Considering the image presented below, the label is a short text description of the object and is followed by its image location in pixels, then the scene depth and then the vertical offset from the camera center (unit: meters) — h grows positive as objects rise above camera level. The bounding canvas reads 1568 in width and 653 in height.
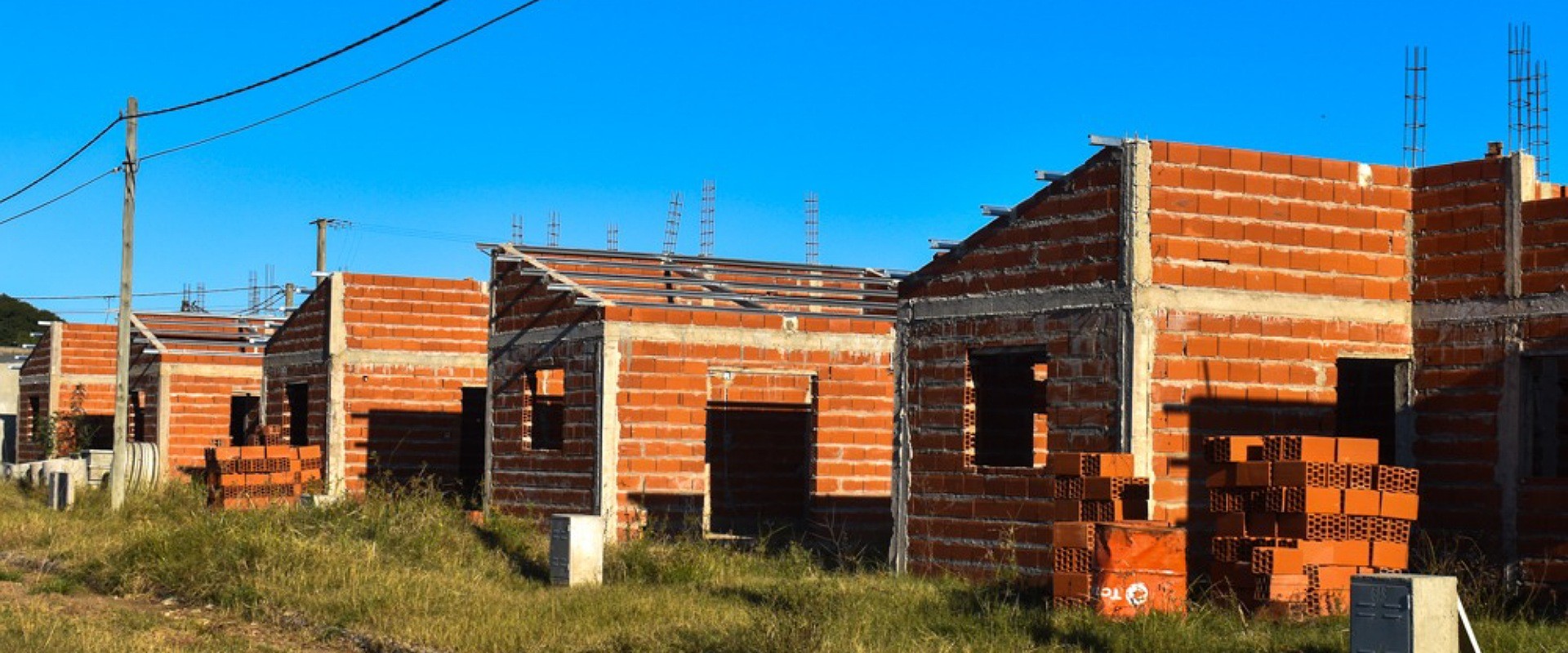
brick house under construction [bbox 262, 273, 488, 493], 25.44 +0.26
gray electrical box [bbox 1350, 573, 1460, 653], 8.99 -1.05
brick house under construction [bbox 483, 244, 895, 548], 19.48 -0.01
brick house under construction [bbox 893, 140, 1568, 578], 13.54 +0.69
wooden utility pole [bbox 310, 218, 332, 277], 44.94 +3.66
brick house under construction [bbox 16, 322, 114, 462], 36.41 +0.15
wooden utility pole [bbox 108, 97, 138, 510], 23.73 +0.75
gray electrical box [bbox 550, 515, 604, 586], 15.21 -1.31
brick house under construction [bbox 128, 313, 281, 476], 31.77 +0.14
